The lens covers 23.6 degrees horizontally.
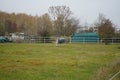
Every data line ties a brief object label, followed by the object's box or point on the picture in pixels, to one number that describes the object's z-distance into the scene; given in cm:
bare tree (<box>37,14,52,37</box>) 9143
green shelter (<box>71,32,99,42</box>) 5950
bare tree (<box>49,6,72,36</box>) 8225
